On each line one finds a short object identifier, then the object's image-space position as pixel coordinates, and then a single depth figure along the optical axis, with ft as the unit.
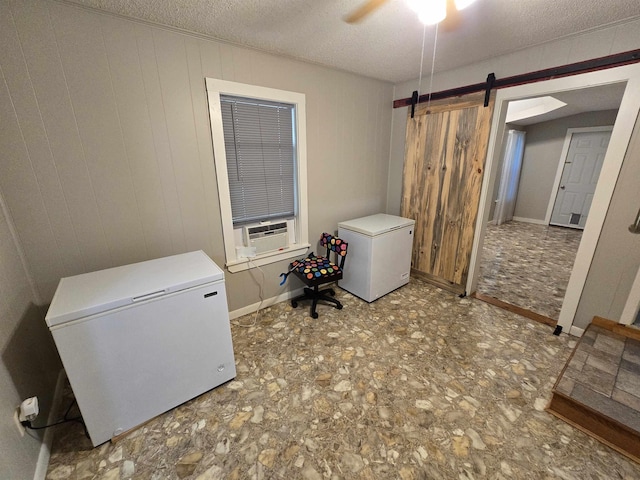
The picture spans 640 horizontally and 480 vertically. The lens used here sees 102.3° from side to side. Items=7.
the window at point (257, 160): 6.80
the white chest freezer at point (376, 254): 8.49
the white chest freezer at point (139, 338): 4.06
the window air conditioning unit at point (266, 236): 7.82
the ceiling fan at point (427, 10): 3.70
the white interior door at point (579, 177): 16.28
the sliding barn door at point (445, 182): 8.27
